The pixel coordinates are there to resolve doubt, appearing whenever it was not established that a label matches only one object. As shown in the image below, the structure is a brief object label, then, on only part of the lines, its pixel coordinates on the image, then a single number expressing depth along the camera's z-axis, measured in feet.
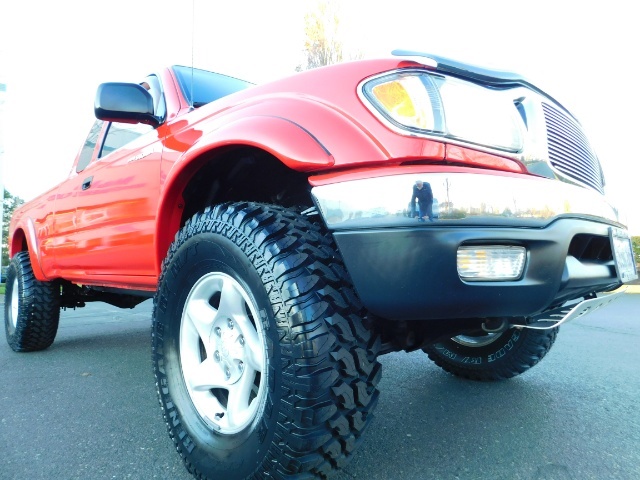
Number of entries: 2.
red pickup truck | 3.73
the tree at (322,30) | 39.63
